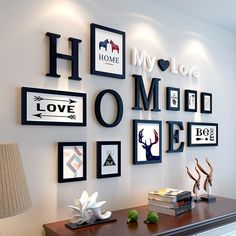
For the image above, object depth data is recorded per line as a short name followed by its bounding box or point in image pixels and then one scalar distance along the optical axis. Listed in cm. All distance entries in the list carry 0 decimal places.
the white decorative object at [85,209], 195
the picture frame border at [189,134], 293
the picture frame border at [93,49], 228
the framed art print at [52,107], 196
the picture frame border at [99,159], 228
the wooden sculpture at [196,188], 268
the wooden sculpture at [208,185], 270
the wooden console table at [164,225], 184
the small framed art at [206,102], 308
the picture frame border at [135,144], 250
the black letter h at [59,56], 206
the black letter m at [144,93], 254
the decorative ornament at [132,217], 205
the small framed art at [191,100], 293
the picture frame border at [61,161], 208
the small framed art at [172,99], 276
